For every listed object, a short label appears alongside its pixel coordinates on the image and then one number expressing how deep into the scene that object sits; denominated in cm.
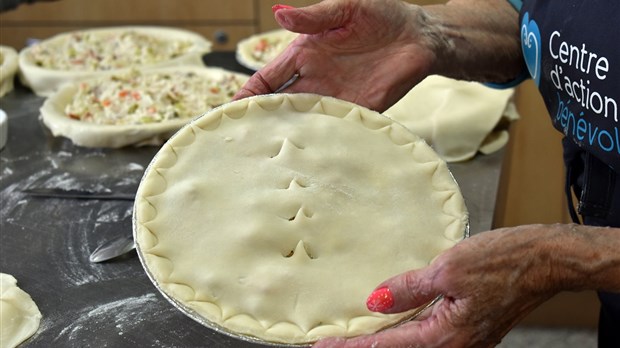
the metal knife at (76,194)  179
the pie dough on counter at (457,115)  200
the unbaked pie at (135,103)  206
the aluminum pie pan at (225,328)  109
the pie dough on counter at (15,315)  130
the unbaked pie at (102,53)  251
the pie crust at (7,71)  253
